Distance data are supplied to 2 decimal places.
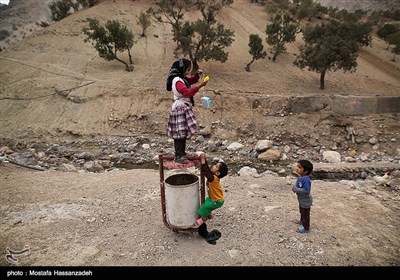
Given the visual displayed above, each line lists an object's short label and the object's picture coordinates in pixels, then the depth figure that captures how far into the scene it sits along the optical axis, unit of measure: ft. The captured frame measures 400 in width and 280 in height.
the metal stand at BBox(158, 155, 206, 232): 14.39
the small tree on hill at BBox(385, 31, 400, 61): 66.71
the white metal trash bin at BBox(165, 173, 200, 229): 14.20
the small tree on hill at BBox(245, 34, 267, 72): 53.26
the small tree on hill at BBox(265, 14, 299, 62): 61.18
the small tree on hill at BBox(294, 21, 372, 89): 45.09
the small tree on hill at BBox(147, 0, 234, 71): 49.21
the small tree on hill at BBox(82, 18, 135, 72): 50.72
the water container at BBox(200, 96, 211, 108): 13.51
